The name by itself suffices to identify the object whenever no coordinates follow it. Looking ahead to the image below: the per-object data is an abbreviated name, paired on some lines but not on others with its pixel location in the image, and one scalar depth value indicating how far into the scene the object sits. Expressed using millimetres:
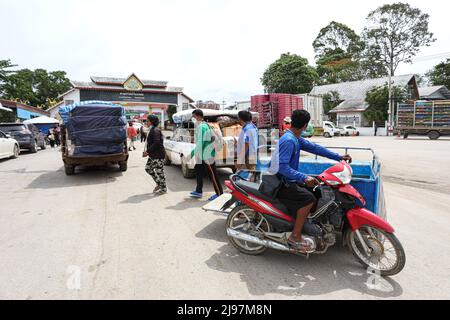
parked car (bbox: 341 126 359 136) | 34969
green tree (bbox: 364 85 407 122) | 35344
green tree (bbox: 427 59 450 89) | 44188
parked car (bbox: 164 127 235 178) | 7680
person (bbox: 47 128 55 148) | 22500
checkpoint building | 44375
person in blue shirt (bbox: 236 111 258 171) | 5664
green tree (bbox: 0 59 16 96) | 25609
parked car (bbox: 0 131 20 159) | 13294
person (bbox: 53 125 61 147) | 23552
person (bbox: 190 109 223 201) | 6172
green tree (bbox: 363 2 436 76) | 43656
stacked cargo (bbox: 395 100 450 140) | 26266
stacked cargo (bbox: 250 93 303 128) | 20297
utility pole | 33750
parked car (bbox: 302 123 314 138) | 21667
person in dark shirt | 6895
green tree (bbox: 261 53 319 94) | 39719
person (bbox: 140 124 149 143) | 20508
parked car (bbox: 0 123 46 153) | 16223
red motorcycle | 3279
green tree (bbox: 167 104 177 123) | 48344
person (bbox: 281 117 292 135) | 9069
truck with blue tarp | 8516
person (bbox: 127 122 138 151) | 16641
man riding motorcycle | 3361
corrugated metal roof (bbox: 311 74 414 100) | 40488
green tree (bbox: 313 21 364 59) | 60188
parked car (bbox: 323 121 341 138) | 31312
